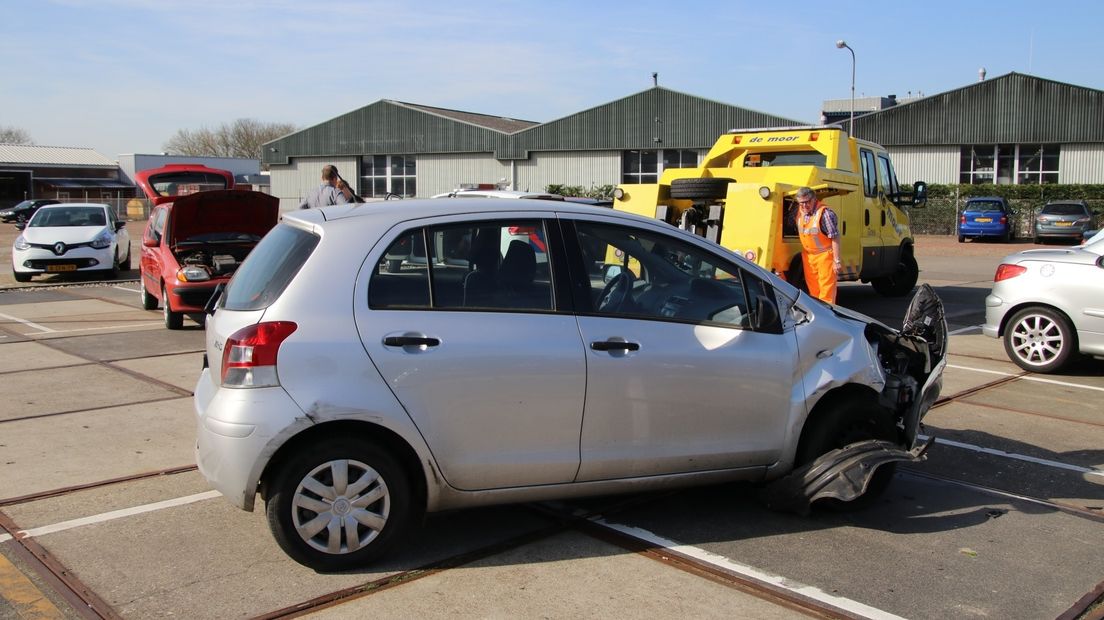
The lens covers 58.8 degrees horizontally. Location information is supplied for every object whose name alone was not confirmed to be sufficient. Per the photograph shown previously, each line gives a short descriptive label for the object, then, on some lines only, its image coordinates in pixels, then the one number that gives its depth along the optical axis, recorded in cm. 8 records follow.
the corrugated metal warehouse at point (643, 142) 4141
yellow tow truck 1150
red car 1210
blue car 3412
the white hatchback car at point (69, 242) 1934
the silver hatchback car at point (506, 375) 432
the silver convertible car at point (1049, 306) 920
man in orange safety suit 1090
